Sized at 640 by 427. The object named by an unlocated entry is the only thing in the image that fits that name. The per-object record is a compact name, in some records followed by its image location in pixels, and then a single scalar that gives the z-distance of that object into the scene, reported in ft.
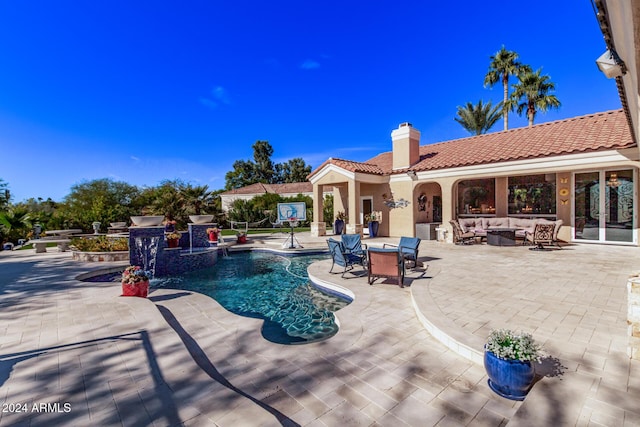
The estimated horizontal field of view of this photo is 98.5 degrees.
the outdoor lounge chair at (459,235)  42.73
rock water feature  30.32
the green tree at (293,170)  188.24
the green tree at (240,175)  177.78
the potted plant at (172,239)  36.01
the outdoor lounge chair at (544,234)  35.78
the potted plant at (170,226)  46.07
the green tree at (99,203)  64.23
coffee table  40.14
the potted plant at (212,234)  46.68
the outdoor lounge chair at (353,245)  27.54
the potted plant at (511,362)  8.70
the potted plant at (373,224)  55.77
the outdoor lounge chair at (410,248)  26.32
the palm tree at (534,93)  79.05
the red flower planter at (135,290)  20.63
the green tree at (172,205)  59.72
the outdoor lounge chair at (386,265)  21.95
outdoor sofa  41.52
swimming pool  16.83
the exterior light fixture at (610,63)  14.47
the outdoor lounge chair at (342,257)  26.37
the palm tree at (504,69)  84.84
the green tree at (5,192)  63.91
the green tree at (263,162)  185.68
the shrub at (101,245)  39.50
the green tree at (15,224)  55.31
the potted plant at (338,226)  60.85
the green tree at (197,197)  63.67
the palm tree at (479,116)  92.99
